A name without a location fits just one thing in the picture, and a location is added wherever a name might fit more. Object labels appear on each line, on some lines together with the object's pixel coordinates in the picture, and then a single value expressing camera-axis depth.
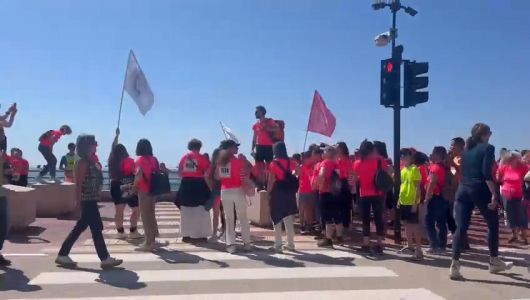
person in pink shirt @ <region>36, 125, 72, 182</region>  16.00
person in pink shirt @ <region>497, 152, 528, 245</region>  10.73
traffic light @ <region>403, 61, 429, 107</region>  10.57
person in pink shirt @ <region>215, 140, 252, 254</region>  9.27
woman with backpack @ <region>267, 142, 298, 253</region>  9.42
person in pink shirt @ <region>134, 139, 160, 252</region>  9.29
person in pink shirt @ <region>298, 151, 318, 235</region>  11.26
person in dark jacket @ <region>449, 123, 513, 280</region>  7.29
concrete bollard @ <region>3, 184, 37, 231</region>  10.93
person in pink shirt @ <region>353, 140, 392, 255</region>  9.12
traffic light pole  10.37
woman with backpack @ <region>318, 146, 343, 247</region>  9.98
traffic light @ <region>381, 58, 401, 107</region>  10.63
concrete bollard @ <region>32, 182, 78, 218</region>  14.05
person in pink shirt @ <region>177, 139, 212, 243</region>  10.30
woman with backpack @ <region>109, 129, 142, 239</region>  10.26
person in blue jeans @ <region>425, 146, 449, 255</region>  8.88
